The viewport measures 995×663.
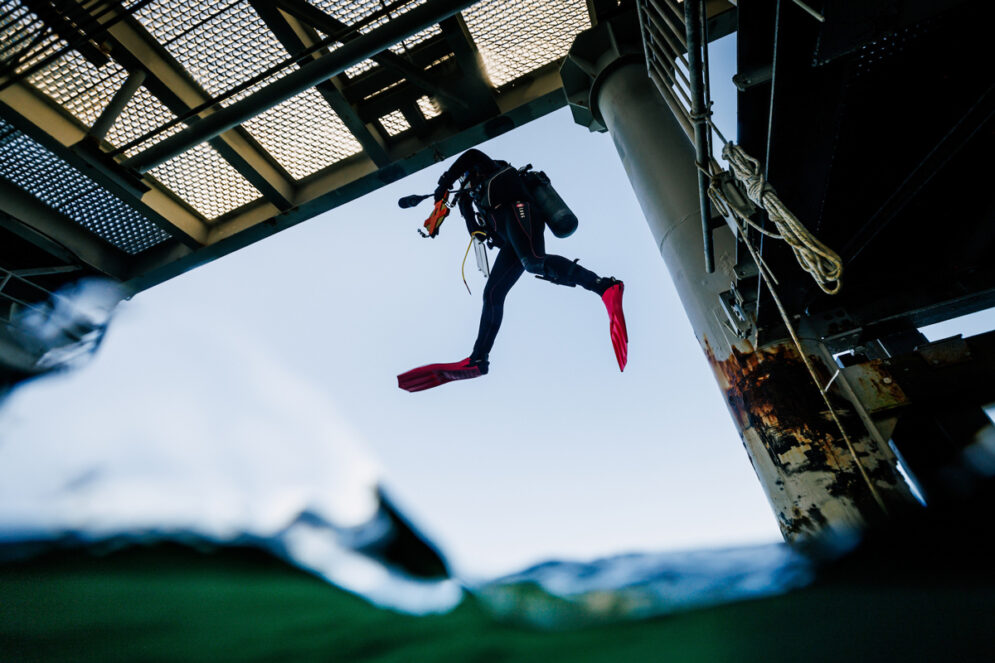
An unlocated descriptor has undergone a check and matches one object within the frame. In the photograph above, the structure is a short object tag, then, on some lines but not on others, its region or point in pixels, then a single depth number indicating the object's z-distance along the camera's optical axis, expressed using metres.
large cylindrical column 2.14
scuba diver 4.37
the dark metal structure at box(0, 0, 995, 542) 2.02
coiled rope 1.65
